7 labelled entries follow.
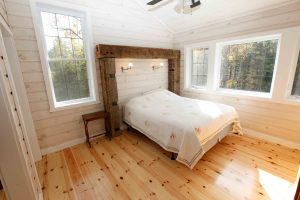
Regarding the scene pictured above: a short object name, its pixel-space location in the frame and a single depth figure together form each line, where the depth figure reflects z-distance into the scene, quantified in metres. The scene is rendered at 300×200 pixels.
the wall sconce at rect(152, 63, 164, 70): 3.71
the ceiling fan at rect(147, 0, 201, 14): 1.81
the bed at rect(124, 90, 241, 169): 1.95
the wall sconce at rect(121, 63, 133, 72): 3.17
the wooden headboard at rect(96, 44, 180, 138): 2.70
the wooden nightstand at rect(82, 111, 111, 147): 2.62
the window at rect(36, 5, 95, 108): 2.41
